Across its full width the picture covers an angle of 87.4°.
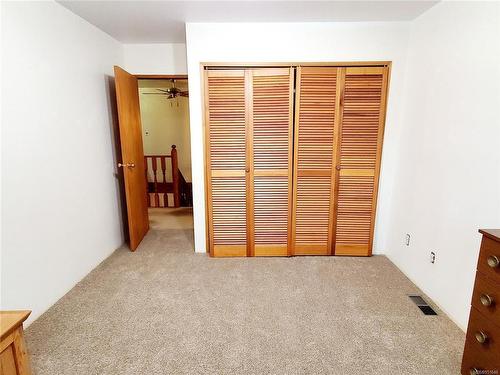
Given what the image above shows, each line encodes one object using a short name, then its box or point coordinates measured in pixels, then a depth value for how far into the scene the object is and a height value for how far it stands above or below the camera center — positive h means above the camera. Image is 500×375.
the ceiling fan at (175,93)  4.40 +0.76
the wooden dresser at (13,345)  1.00 -0.82
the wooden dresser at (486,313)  1.14 -0.79
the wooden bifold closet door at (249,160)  2.41 -0.21
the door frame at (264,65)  2.38 +0.65
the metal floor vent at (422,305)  1.89 -1.23
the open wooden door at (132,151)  2.62 -0.15
